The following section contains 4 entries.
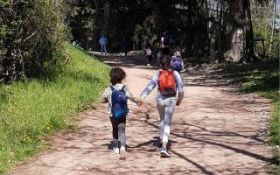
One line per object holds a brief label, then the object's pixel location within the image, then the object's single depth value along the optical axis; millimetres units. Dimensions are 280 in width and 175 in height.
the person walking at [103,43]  38875
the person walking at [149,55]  28984
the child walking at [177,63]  16152
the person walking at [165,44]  25766
